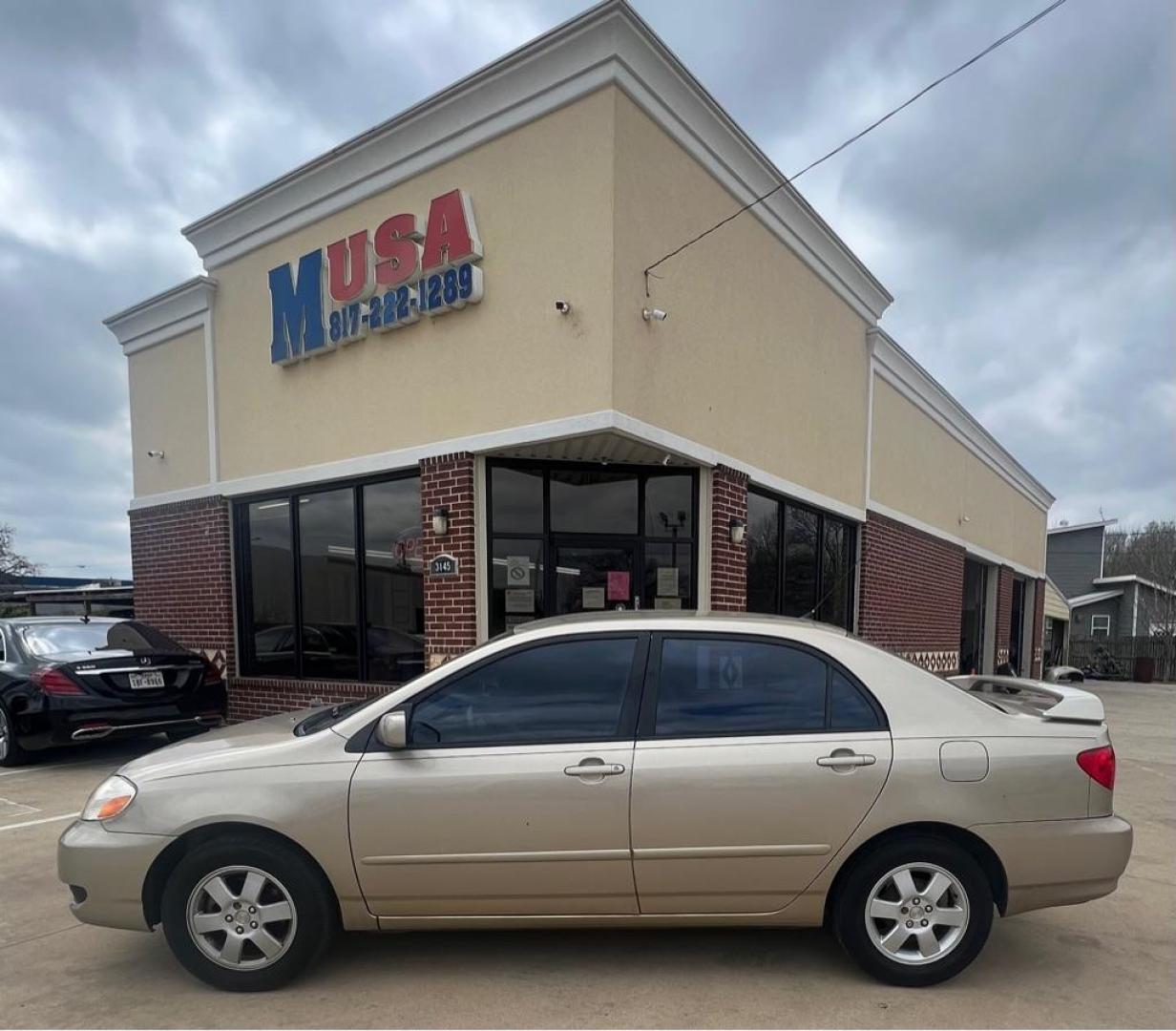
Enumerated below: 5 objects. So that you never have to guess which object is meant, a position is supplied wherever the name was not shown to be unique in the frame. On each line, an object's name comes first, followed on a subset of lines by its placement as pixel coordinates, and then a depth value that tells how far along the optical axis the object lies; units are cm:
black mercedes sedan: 621
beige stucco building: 580
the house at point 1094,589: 3011
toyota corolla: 279
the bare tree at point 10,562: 2827
